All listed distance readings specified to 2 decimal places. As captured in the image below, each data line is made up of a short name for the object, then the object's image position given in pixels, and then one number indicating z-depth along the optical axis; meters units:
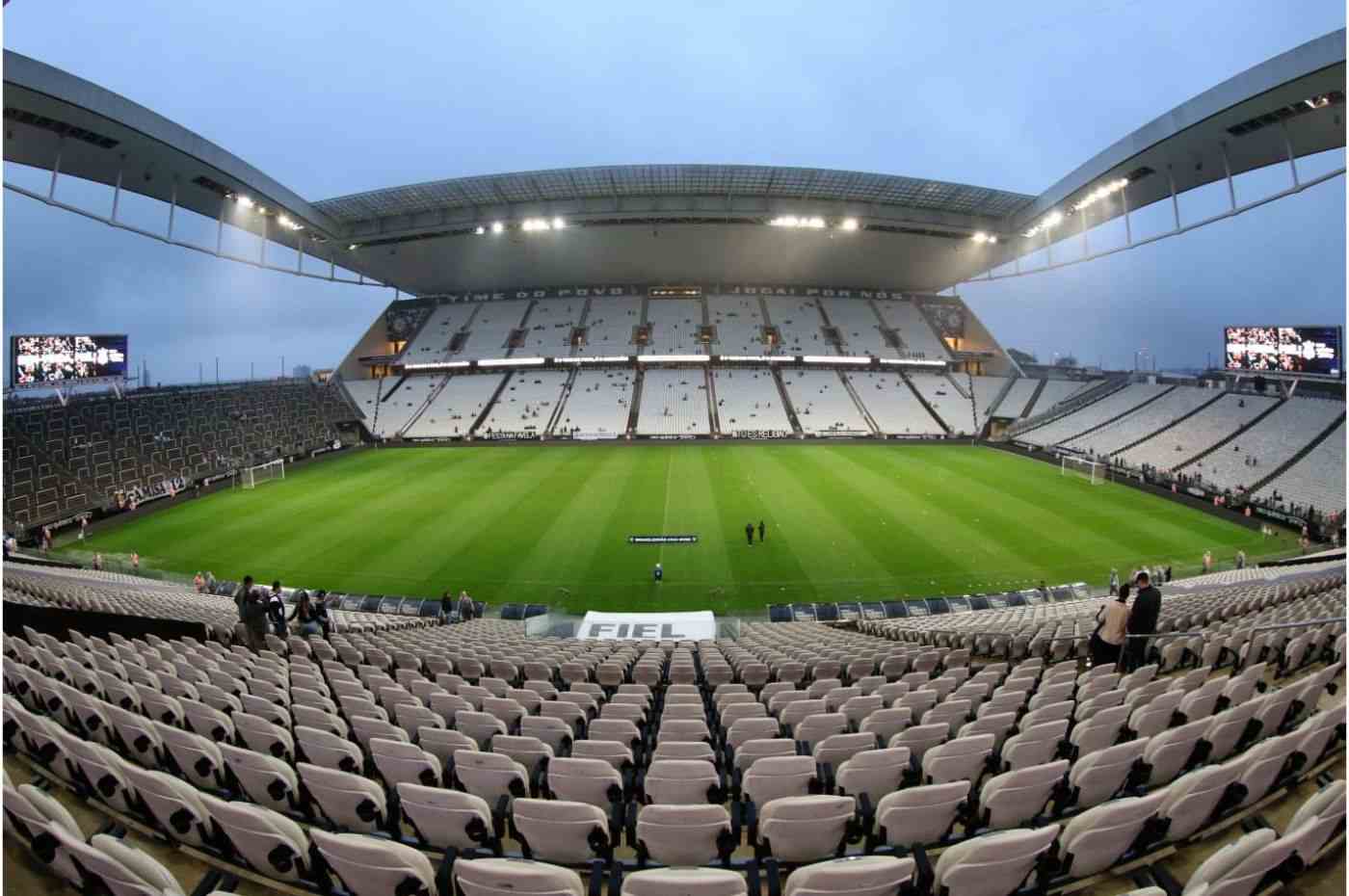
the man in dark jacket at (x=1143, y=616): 7.33
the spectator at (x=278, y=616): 11.90
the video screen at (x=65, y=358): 34.81
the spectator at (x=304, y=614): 13.25
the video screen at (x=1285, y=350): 35.38
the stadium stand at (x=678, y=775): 3.07
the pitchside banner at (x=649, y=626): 15.85
